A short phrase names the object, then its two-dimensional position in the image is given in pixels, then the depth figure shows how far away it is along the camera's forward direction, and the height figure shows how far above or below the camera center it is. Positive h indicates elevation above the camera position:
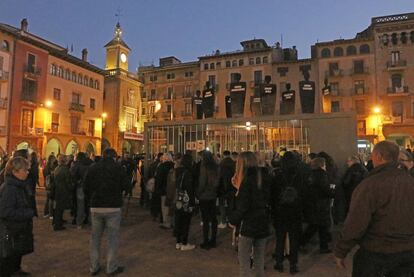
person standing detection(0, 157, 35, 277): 4.25 -0.61
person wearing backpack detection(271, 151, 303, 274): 5.27 -0.72
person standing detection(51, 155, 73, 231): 8.39 -0.79
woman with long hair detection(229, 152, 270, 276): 4.13 -0.64
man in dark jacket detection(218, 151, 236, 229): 7.25 -0.40
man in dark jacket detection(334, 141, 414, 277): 2.73 -0.48
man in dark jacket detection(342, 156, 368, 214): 7.67 -0.34
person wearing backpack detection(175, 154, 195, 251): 6.68 -0.80
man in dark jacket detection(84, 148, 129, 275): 5.23 -0.68
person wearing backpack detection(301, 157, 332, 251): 6.20 -0.82
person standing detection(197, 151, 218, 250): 6.75 -0.60
